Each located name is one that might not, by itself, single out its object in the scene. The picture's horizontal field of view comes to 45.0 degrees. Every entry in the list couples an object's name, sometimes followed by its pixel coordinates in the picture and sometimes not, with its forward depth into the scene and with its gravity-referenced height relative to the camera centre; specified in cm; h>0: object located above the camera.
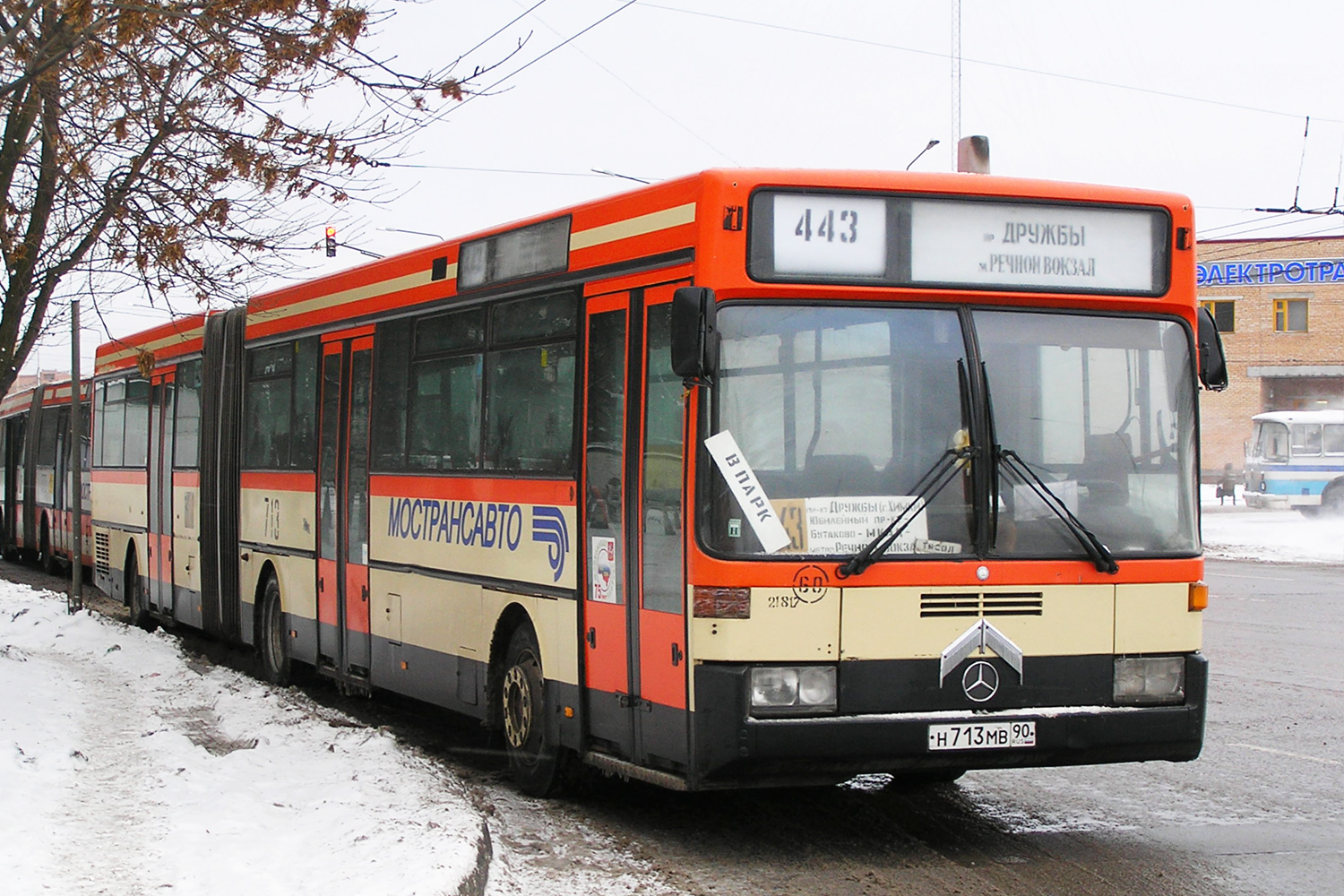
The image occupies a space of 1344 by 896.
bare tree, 996 +235
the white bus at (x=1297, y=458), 4494 +0
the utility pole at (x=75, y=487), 1922 -35
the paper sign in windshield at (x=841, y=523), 694 -28
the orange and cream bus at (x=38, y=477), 2756 -32
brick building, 6025 +549
